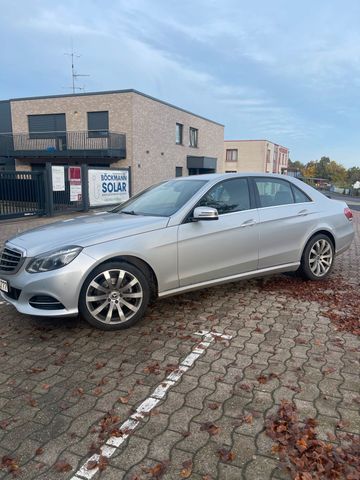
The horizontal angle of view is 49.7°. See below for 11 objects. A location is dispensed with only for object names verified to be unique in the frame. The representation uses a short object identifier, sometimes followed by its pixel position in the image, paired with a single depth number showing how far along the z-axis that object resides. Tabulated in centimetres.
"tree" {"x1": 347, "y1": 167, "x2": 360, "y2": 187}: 11160
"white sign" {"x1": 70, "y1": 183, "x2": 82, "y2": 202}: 1479
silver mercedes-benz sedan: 363
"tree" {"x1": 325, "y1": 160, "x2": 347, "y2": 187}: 11410
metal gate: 1254
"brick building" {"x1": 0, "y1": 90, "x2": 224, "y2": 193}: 2528
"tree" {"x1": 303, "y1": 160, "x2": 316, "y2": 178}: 10838
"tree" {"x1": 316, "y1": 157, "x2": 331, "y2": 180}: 12056
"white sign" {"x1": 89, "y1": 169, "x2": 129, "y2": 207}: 1580
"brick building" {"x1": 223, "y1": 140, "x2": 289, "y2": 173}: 5628
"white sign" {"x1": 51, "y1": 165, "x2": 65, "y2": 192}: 1388
